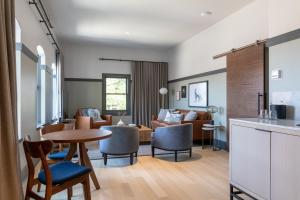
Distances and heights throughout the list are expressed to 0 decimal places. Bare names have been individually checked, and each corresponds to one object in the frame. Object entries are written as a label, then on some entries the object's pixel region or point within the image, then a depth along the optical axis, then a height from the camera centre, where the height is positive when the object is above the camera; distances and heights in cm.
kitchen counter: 206 -62
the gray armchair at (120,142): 438 -84
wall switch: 320 +30
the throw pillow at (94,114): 778 -57
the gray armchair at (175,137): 466 -81
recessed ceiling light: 527 +185
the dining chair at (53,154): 306 -76
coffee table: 600 -97
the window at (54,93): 676 +11
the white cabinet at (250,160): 235 -69
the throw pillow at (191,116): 628 -53
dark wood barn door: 428 +29
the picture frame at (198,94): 659 +6
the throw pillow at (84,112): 800 -52
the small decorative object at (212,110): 607 -35
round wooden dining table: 258 -46
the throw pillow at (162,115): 784 -61
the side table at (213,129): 575 -79
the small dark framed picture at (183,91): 792 +17
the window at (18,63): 332 +46
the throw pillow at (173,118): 677 -62
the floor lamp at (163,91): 871 +19
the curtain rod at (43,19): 384 +152
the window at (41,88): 514 +19
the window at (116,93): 895 +13
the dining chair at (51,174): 210 -73
